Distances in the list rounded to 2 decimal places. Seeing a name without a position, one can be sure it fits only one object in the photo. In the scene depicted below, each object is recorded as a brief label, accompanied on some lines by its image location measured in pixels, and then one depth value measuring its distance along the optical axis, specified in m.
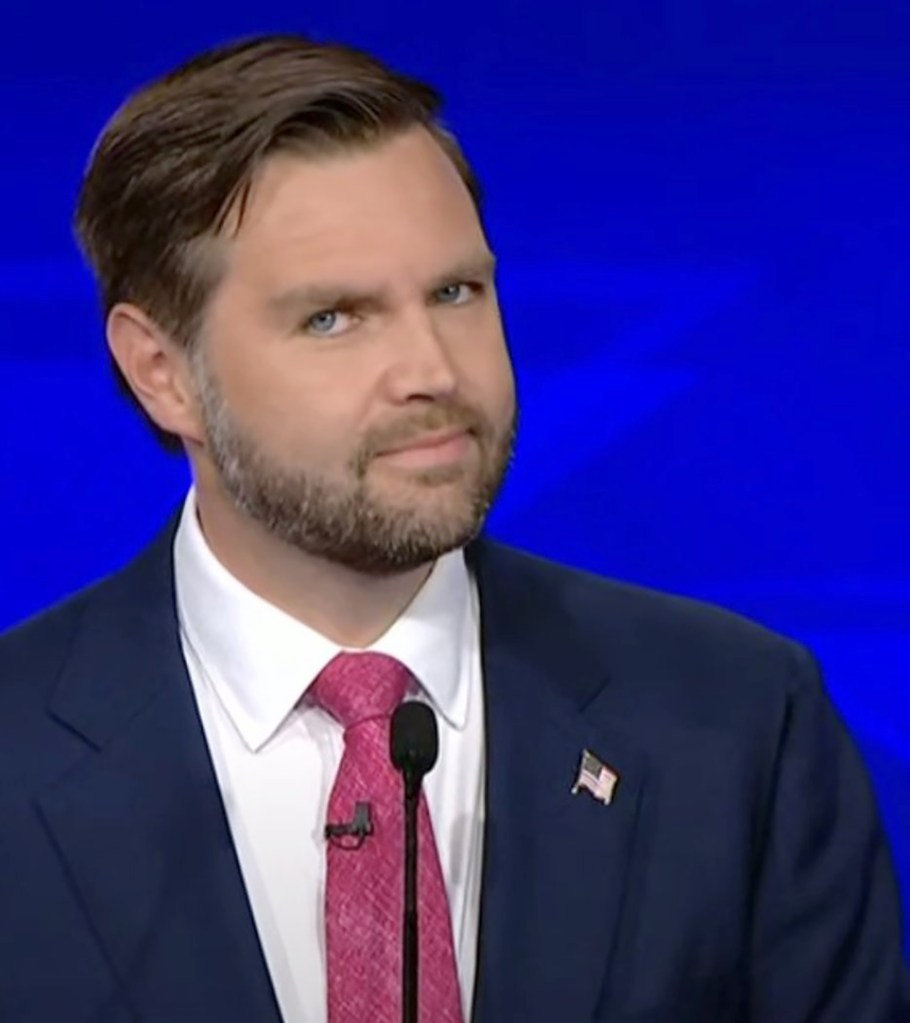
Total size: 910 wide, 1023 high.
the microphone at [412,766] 8.53
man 8.69
